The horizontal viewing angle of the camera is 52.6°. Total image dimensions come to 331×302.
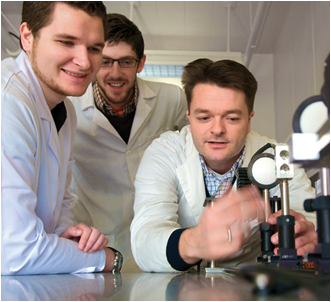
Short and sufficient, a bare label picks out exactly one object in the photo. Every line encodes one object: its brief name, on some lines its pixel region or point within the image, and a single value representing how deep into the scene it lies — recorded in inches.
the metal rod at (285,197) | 35.9
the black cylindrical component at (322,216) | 28.0
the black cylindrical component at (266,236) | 43.1
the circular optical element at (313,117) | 26.4
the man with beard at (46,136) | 43.0
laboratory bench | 23.8
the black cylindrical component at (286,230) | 34.9
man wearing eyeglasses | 90.7
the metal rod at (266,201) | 43.9
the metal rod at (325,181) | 28.7
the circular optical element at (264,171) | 41.3
